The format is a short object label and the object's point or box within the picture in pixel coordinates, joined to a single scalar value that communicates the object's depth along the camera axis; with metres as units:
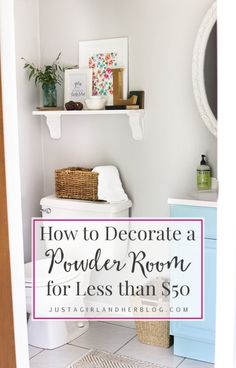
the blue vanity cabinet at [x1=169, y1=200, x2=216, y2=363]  2.69
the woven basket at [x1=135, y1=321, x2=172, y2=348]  3.00
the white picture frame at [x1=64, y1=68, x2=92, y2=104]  3.28
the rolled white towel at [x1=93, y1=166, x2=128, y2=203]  3.13
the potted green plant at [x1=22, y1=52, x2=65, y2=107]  3.32
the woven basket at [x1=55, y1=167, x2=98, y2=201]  3.18
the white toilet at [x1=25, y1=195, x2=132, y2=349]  3.02
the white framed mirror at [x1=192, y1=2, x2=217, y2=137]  2.84
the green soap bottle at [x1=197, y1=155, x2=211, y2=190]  2.90
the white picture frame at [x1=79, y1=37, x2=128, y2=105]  3.15
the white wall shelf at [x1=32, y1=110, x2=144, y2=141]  3.08
